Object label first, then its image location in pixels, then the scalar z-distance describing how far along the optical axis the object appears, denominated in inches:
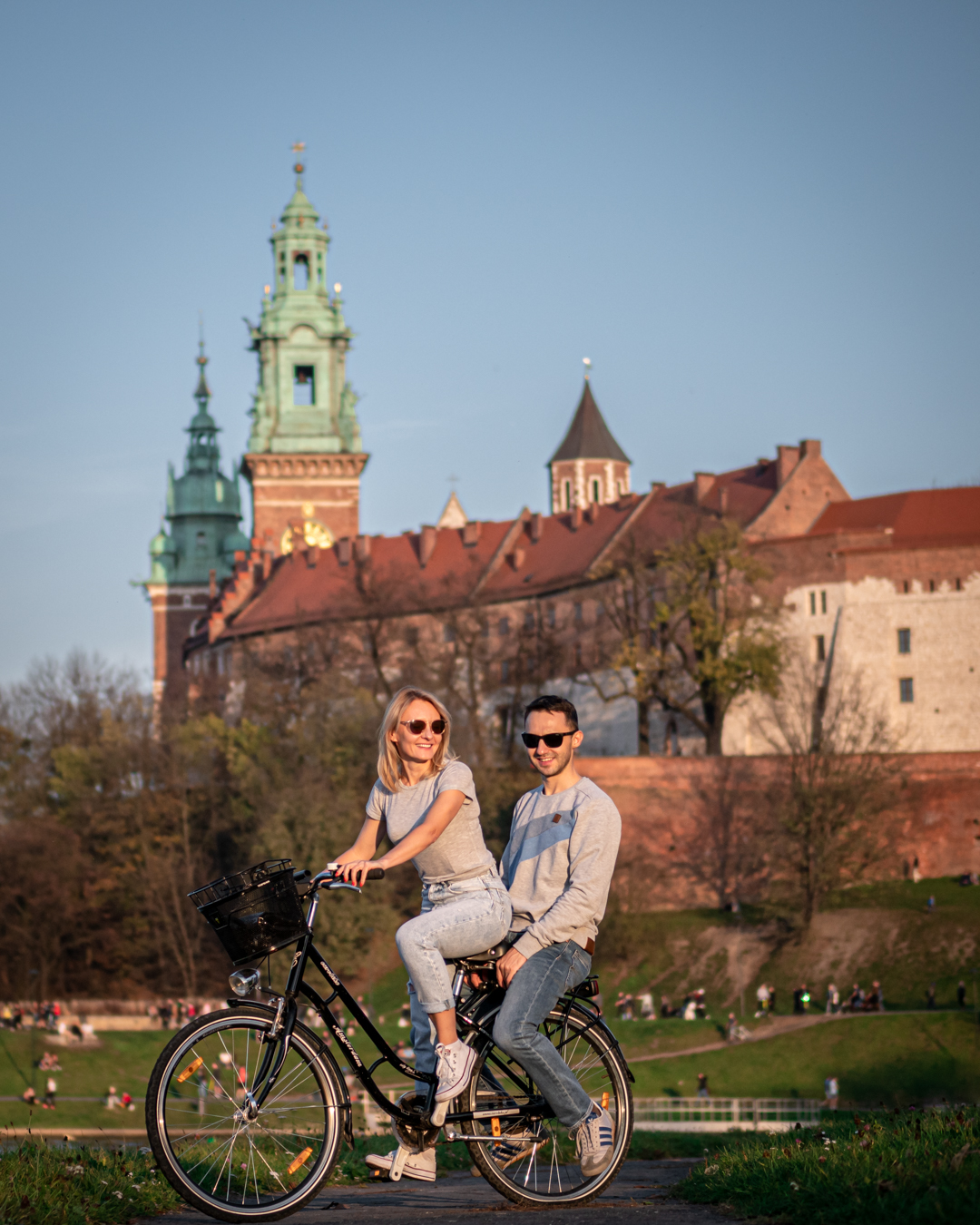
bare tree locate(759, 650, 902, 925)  1993.1
